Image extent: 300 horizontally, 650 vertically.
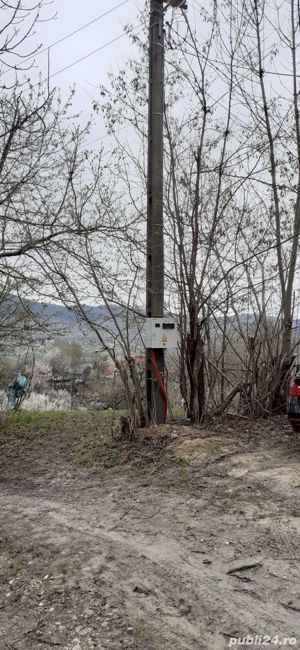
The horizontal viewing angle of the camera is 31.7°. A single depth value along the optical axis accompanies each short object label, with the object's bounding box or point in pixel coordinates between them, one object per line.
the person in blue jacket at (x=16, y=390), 12.57
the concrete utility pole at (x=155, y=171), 7.34
